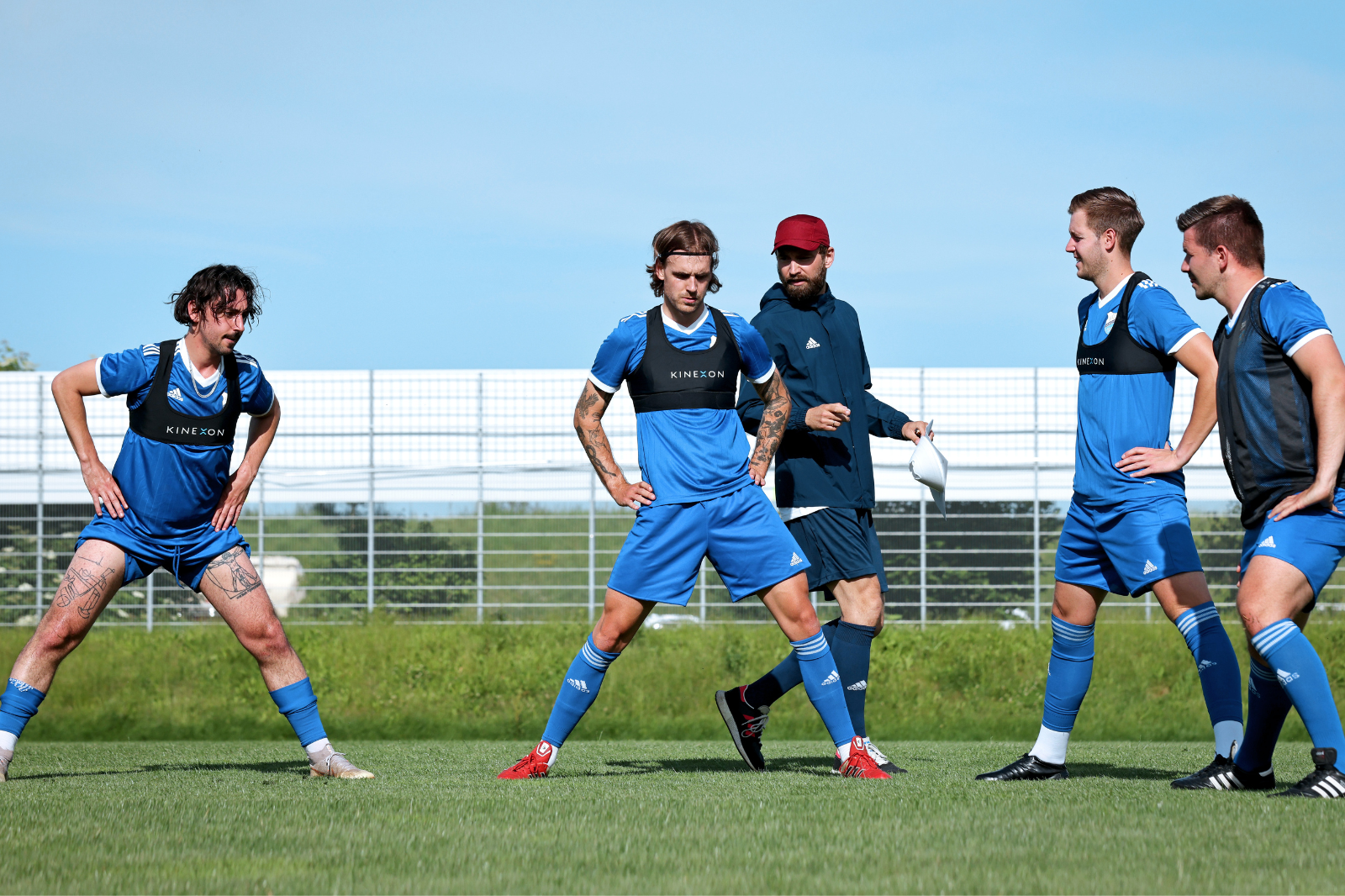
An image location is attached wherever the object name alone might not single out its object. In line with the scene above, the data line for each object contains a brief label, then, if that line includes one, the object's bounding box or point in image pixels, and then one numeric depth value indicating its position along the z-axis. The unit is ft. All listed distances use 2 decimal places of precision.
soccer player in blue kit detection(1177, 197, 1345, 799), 29.14
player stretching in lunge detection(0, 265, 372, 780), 36.83
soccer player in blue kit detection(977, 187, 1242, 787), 33.09
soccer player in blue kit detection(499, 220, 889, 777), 35.73
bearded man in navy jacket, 40.37
